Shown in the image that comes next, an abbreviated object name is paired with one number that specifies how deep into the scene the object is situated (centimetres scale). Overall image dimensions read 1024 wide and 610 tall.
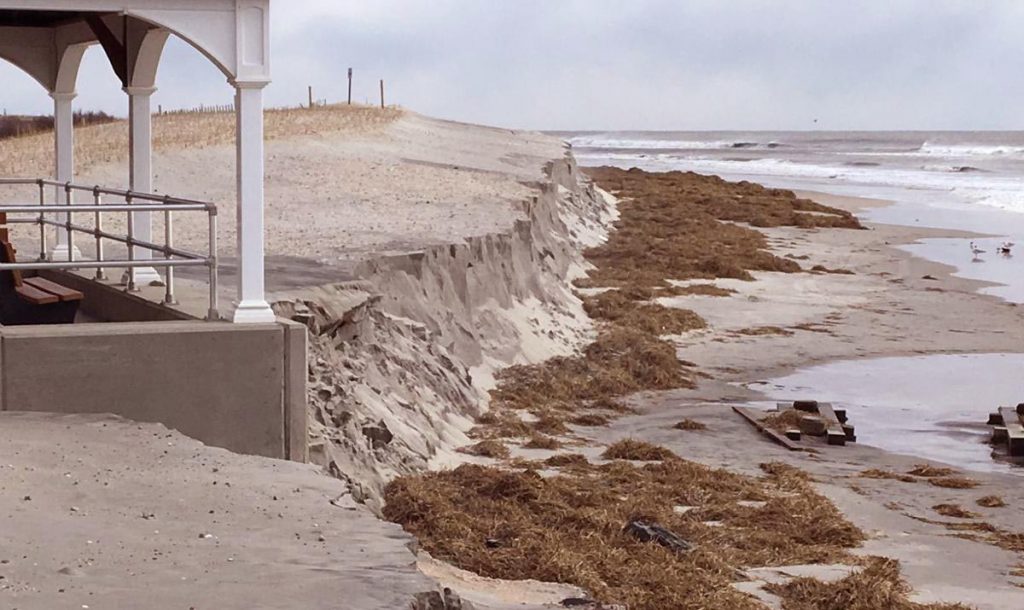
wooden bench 1189
